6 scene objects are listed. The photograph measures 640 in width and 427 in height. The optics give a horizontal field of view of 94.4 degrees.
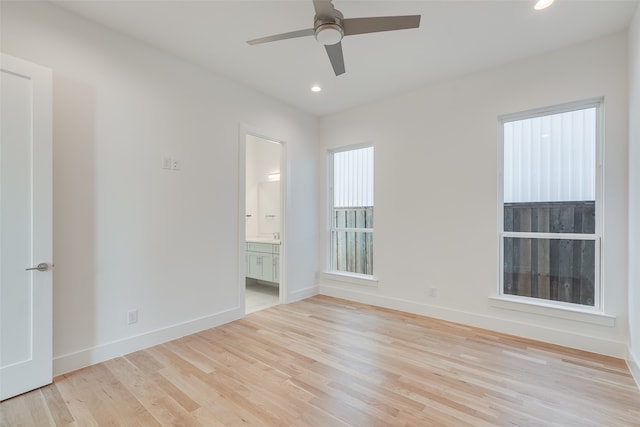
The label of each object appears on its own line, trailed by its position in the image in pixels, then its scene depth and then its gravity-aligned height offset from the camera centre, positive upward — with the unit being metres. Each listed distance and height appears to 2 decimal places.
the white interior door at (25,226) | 2.01 -0.10
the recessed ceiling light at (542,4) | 2.18 +1.56
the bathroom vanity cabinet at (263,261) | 4.76 -0.82
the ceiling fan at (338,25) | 1.80 +1.19
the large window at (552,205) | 2.86 +0.08
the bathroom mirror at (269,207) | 5.71 +0.10
